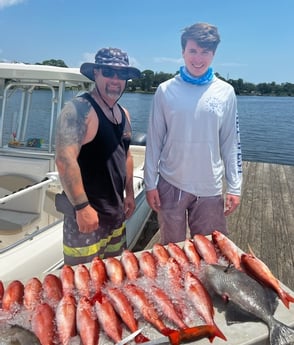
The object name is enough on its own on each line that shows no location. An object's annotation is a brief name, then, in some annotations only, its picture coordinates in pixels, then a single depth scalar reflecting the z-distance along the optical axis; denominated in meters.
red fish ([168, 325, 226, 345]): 1.30
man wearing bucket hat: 2.04
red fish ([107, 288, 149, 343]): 1.37
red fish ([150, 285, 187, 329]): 1.42
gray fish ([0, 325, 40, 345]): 1.23
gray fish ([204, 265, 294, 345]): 1.38
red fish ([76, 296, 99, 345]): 1.31
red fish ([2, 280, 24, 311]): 1.44
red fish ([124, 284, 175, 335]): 1.39
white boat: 2.79
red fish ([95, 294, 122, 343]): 1.35
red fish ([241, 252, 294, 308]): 1.62
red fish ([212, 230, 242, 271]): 1.85
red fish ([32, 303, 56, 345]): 1.28
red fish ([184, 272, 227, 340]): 1.44
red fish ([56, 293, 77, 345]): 1.31
